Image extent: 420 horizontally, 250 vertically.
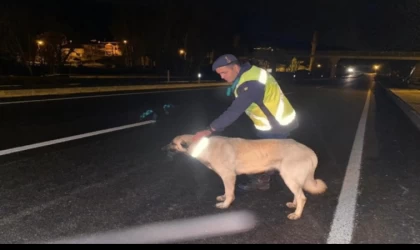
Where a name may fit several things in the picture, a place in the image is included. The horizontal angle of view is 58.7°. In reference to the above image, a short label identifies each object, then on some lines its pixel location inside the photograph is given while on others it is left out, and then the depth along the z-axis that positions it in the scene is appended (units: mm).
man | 4500
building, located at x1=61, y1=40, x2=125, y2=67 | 82469
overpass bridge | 89875
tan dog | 4172
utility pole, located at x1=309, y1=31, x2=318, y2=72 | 128950
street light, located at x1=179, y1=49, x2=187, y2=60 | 54297
